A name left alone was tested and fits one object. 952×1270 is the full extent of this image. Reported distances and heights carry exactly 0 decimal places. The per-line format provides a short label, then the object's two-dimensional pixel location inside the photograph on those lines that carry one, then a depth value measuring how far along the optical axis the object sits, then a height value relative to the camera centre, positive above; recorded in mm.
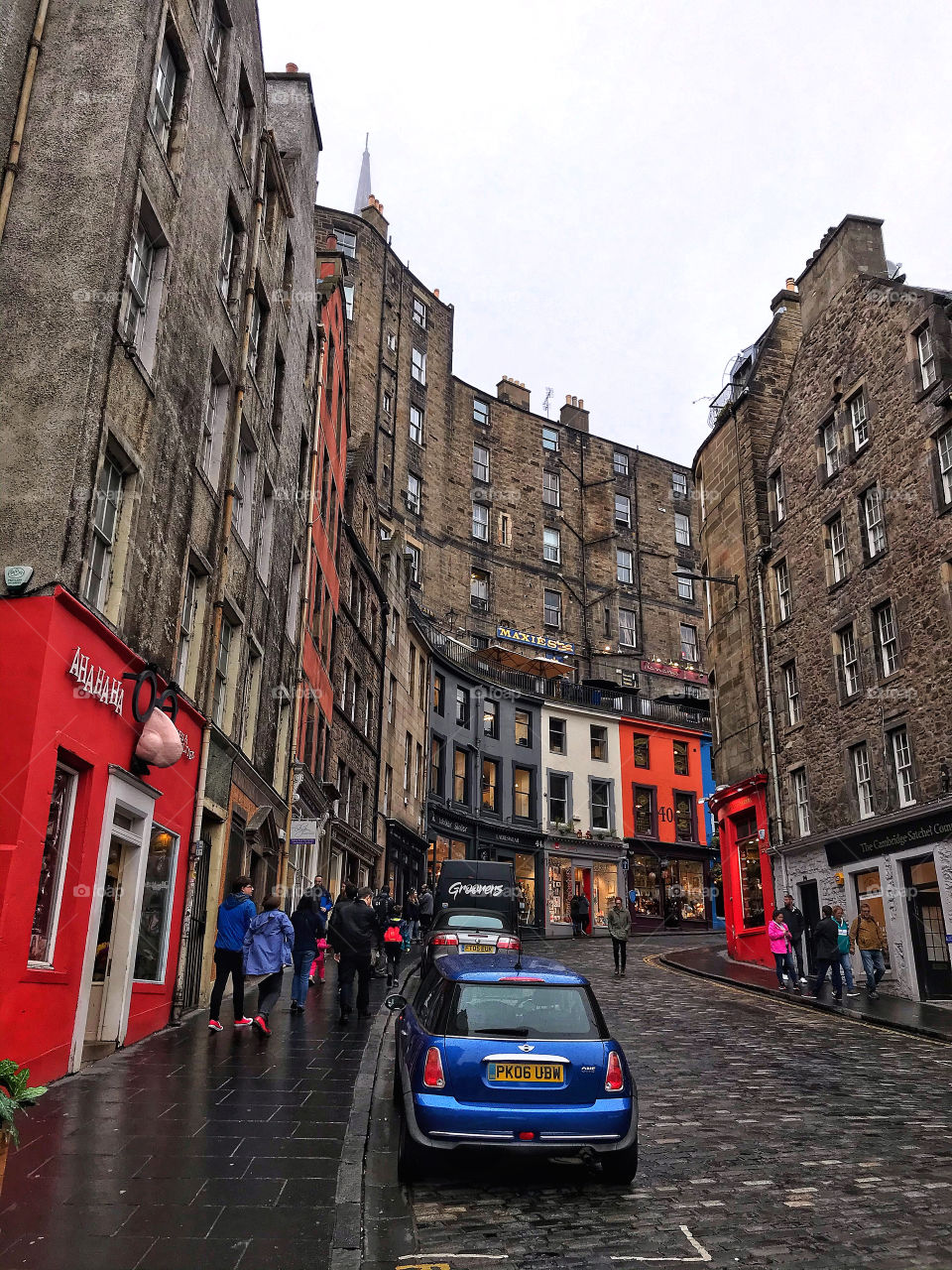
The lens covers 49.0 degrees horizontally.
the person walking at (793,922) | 21606 +958
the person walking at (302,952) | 14727 +207
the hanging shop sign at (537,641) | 51469 +15675
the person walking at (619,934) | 23359 +746
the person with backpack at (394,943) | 18359 +419
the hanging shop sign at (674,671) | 56312 +15530
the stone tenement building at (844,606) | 21766 +8560
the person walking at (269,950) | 12352 +197
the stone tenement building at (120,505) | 9375 +5013
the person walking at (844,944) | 19547 +473
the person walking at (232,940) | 12469 +306
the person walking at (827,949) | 19281 +376
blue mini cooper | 6711 -724
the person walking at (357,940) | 14438 +365
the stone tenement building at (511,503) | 47312 +23100
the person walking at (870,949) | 20750 +415
